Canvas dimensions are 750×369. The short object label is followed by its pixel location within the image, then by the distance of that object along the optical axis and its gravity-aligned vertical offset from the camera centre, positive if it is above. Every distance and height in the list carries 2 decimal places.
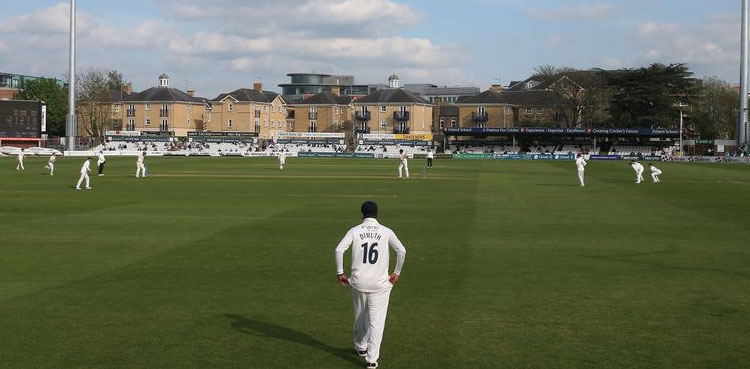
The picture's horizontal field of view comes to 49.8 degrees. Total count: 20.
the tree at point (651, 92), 108.69 +8.31
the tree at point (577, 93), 114.69 +8.62
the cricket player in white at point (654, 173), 42.97 -1.05
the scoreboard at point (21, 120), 89.88 +3.10
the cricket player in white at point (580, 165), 38.69 -0.63
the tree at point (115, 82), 157.00 +13.13
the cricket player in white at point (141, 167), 44.44 -1.06
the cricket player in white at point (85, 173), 34.81 -1.09
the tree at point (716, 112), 123.88 +6.54
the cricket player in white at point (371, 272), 8.34 -1.27
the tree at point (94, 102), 126.75 +7.17
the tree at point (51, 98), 130.12 +8.03
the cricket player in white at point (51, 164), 47.41 -0.99
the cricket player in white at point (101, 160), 44.85 -0.68
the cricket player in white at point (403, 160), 47.04 -0.57
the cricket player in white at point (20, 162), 53.61 -1.00
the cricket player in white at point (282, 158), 59.78 -0.63
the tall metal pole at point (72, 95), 70.89 +4.98
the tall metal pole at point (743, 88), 71.89 +6.51
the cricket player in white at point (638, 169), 42.83 -0.84
